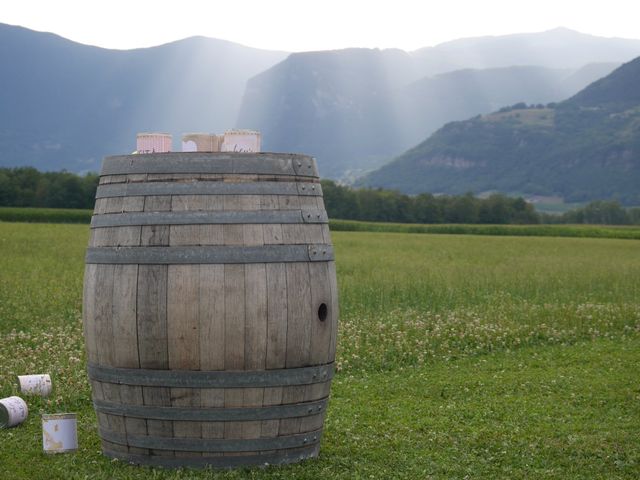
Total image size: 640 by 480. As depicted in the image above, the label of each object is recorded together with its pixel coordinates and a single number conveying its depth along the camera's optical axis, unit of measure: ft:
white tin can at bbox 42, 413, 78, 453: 22.40
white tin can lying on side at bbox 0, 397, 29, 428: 25.29
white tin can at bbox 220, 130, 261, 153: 22.07
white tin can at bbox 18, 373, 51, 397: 29.14
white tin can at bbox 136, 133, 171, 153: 22.44
